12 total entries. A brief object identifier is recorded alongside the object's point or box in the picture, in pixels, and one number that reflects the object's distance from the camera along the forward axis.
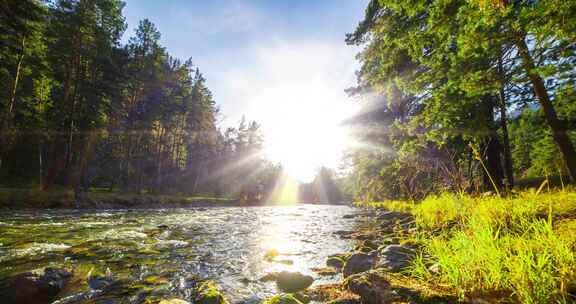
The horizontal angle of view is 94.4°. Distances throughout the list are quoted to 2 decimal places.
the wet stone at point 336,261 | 5.28
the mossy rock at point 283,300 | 3.42
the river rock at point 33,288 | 3.50
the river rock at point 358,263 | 4.49
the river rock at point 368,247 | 5.53
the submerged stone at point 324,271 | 4.83
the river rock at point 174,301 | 3.28
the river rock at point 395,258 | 3.95
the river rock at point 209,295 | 3.61
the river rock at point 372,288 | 2.92
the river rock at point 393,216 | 10.66
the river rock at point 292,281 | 4.20
